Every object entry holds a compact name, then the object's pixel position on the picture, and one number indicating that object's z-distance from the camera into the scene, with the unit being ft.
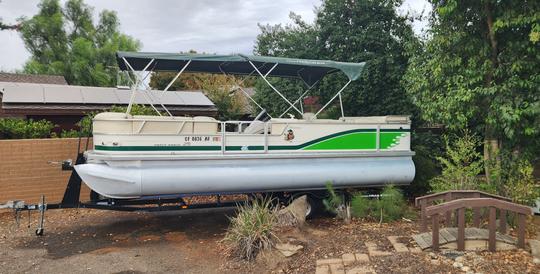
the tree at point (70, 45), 96.73
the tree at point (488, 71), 21.15
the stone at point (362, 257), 16.51
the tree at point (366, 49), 35.88
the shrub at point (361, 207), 22.98
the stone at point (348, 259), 16.45
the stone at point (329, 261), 16.62
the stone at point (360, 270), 15.46
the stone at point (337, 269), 15.67
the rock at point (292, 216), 20.99
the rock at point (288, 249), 17.70
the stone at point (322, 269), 15.83
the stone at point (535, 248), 16.21
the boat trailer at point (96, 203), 22.12
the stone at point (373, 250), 16.97
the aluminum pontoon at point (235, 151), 20.89
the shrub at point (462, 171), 22.08
